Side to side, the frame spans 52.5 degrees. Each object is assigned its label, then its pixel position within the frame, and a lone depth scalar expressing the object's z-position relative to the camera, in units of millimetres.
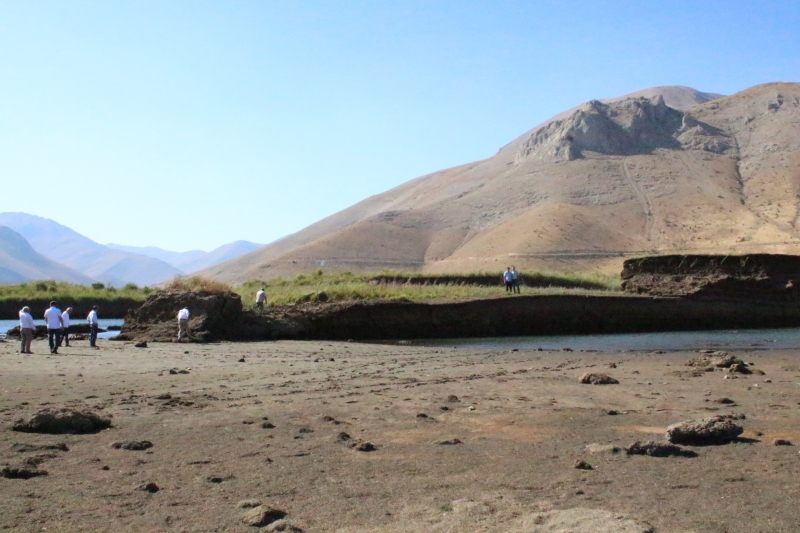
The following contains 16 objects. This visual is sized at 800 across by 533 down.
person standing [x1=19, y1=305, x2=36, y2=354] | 19234
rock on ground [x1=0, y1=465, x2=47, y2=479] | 6750
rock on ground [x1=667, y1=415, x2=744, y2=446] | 7973
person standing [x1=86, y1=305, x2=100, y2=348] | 21281
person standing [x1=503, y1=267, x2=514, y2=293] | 34719
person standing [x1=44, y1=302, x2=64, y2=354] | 19406
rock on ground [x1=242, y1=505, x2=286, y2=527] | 5652
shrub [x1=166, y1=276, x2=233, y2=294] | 28217
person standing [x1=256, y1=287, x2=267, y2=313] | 28719
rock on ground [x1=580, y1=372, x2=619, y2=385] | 13484
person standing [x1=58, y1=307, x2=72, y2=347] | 20967
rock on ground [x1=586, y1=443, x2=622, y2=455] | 7734
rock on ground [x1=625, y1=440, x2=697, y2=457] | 7531
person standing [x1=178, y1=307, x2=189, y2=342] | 22694
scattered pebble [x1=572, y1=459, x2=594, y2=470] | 7133
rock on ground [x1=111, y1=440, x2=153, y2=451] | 7910
